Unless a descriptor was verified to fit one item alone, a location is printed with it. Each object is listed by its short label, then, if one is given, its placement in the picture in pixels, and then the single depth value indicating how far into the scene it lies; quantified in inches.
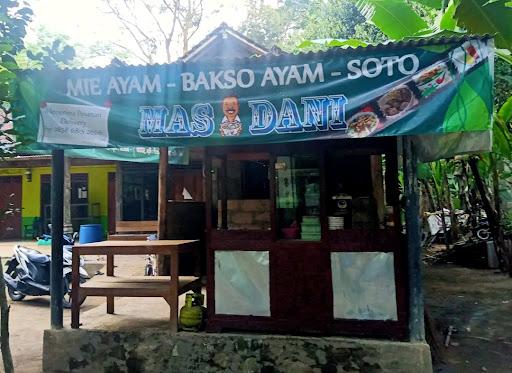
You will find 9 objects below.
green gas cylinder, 184.7
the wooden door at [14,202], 713.0
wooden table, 183.5
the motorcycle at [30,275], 301.1
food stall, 150.3
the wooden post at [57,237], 192.1
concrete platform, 162.6
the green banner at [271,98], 145.6
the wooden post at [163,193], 281.3
